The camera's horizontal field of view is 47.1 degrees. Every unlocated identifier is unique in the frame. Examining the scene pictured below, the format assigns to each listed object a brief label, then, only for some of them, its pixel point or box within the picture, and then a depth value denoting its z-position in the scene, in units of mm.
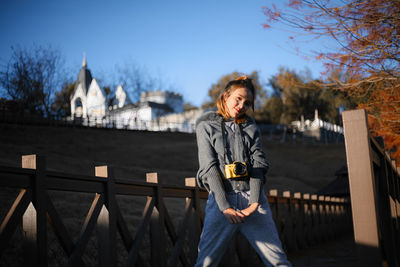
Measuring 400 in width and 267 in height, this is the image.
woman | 2896
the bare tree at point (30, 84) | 36844
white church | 59409
